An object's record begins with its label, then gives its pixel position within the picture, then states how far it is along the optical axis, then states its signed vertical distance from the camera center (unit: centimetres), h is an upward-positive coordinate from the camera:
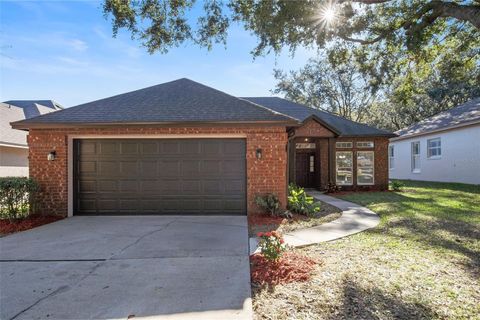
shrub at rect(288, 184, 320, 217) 841 -136
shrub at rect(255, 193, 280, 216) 790 -122
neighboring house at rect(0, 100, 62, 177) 1288 +69
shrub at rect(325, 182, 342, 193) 1471 -150
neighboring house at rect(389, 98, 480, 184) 1562 +73
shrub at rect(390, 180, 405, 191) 1491 -148
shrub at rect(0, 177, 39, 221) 741 -93
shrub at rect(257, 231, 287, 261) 425 -135
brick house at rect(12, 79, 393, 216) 812 +5
